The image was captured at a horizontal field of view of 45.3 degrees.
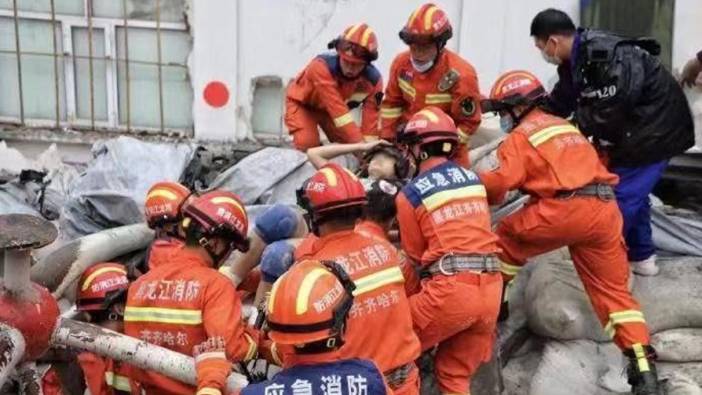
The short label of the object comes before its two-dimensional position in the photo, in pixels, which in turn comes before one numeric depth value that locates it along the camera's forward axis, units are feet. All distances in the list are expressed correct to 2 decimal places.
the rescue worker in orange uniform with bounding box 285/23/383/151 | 17.39
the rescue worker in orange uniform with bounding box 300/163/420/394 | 10.34
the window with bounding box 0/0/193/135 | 22.40
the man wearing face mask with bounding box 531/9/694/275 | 14.39
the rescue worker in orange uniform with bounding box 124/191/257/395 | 10.11
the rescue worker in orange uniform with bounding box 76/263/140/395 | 11.53
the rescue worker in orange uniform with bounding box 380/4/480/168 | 16.55
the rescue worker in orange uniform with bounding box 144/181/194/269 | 14.51
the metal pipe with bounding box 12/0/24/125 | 22.29
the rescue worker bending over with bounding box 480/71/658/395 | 13.74
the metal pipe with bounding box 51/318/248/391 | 8.60
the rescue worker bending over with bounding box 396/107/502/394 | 12.26
